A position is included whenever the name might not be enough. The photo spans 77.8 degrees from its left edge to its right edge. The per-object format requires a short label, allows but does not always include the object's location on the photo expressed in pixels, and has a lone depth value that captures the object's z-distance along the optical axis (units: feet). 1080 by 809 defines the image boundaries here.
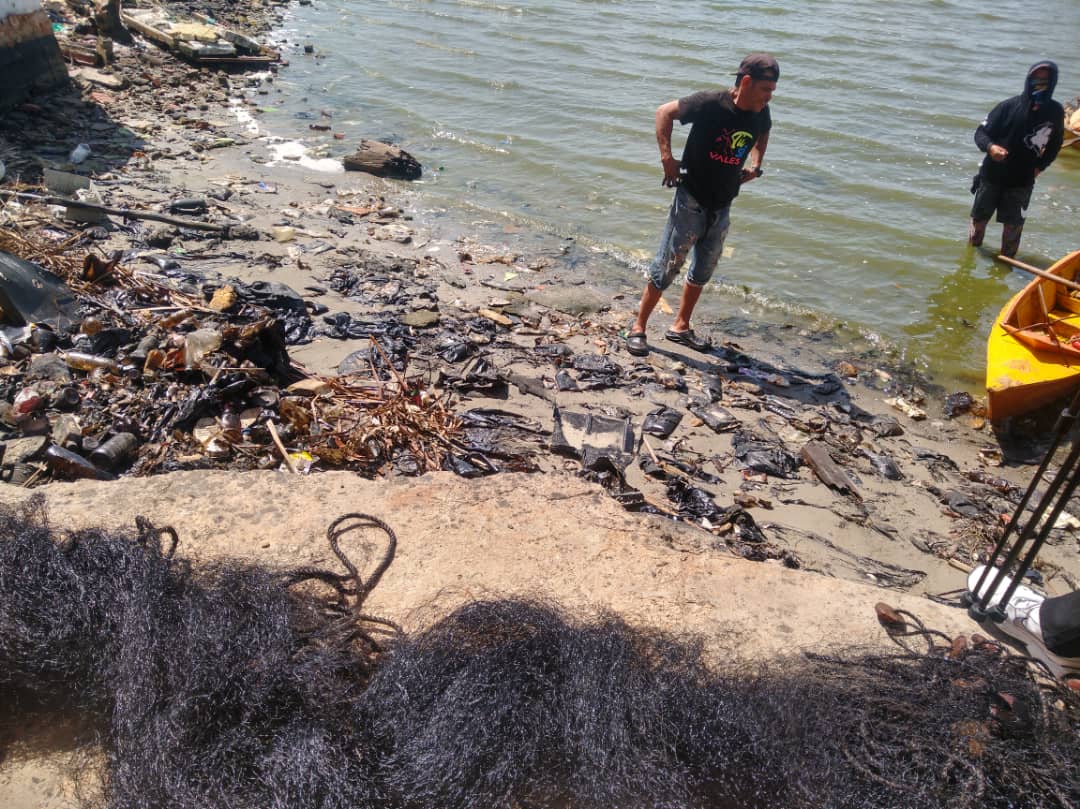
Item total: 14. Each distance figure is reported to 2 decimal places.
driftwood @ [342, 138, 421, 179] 34.86
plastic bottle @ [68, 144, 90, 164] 29.32
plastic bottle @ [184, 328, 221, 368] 16.20
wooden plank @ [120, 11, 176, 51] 46.01
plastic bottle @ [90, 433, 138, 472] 13.69
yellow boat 19.36
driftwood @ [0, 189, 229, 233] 23.65
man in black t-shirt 17.26
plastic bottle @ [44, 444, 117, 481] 12.95
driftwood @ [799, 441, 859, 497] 16.80
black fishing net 7.57
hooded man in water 25.38
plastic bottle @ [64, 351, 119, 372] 16.16
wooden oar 8.10
